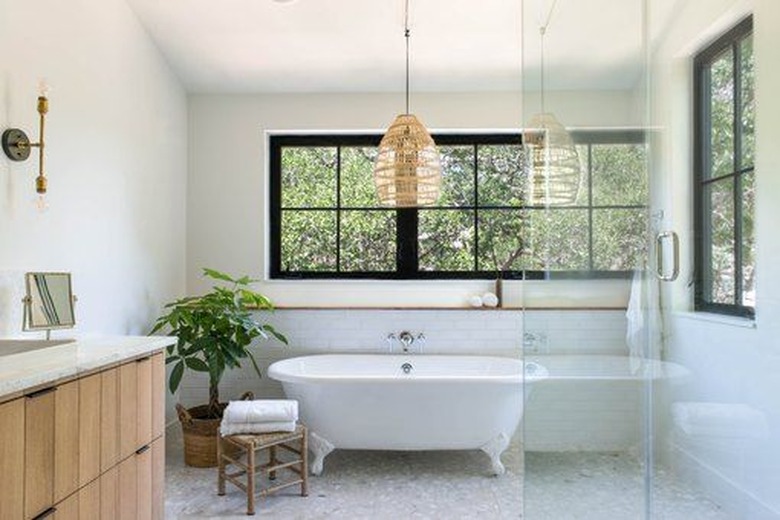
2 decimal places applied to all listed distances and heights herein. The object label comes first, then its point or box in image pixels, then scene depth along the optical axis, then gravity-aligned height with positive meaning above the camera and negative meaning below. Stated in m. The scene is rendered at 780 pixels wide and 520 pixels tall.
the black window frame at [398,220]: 4.23 +0.36
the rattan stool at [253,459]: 2.71 -1.00
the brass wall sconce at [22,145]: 2.30 +0.51
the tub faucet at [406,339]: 3.94 -0.51
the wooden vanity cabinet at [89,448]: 1.45 -0.57
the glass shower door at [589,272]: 2.70 -0.02
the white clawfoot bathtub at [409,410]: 3.05 -0.80
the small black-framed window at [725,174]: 2.30 +0.41
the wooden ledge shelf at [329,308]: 4.00 -0.30
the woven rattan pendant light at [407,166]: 3.22 +0.60
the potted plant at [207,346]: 3.31 -0.49
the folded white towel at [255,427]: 2.83 -0.82
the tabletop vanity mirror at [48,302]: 2.30 -0.16
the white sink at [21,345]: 1.91 -0.28
